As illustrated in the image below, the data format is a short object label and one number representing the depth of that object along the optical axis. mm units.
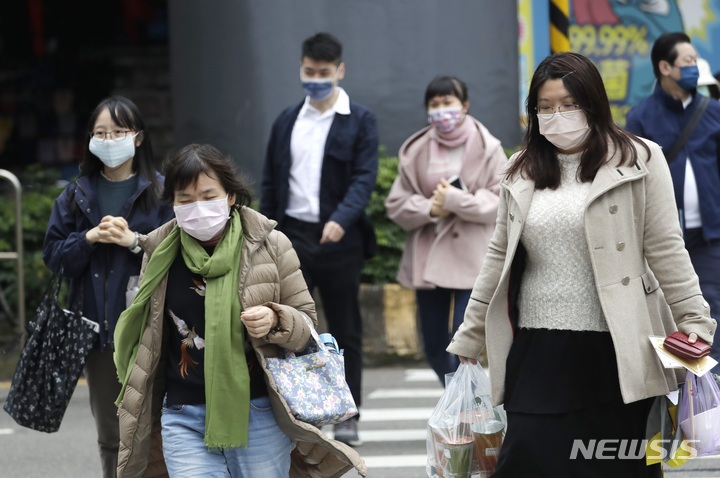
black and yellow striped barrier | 14569
